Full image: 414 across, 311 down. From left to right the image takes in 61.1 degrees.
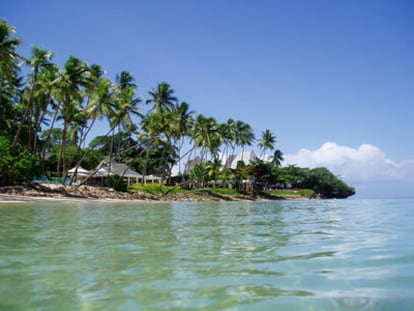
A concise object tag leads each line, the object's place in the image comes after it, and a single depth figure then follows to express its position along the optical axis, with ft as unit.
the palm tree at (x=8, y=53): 83.20
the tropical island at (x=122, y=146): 93.50
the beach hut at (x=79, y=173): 132.05
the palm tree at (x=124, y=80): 143.02
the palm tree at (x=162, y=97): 148.36
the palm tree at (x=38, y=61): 95.81
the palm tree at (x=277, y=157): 244.42
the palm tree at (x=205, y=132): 165.07
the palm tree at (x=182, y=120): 151.97
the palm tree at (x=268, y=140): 225.97
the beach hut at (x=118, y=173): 150.41
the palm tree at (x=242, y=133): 199.72
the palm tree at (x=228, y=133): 185.64
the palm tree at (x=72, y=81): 97.40
